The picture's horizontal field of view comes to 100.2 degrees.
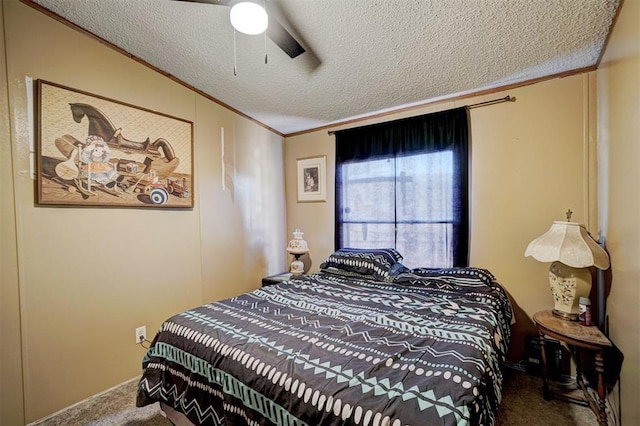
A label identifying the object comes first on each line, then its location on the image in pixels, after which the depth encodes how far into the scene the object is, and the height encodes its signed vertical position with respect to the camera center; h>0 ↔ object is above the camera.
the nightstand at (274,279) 3.11 -0.85
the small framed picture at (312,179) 3.51 +0.38
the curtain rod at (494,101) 2.41 +0.95
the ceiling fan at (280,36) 1.38 +0.99
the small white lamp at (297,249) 3.31 -0.52
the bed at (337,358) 0.95 -0.69
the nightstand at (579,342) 1.51 -0.83
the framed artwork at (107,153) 1.80 +0.45
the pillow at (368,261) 2.62 -0.57
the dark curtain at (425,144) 2.57 +0.67
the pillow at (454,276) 2.19 -0.62
